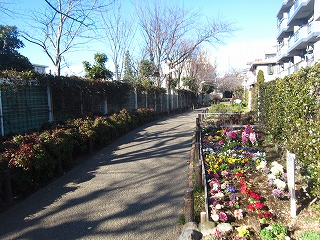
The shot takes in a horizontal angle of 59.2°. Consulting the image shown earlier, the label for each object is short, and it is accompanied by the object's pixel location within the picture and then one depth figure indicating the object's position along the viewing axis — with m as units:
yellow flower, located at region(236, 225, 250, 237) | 3.39
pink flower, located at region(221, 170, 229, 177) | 5.59
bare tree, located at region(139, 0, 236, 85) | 26.76
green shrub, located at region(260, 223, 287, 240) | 3.30
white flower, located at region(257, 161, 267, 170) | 5.71
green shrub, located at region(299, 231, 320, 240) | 3.13
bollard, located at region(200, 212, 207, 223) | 3.77
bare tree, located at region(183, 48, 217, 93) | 42.03
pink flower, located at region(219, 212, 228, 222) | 3.82
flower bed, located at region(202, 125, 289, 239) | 3.78
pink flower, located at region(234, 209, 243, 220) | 3.88
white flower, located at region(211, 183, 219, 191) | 4.79
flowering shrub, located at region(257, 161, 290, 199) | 4.34
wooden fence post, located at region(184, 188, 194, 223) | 3.78
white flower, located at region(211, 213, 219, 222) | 3.78
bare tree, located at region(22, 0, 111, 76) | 14.75
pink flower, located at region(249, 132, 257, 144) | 8.09
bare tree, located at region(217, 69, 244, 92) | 70.44
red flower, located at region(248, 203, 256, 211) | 4.05
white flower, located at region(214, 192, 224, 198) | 4.46
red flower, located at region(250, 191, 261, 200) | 4.29
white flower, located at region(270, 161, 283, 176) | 4.89
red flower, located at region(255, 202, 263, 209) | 4.00
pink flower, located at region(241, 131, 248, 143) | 8.30
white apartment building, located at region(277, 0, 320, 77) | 23.75
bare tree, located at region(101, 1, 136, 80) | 23.40
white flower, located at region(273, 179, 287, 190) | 4.42
